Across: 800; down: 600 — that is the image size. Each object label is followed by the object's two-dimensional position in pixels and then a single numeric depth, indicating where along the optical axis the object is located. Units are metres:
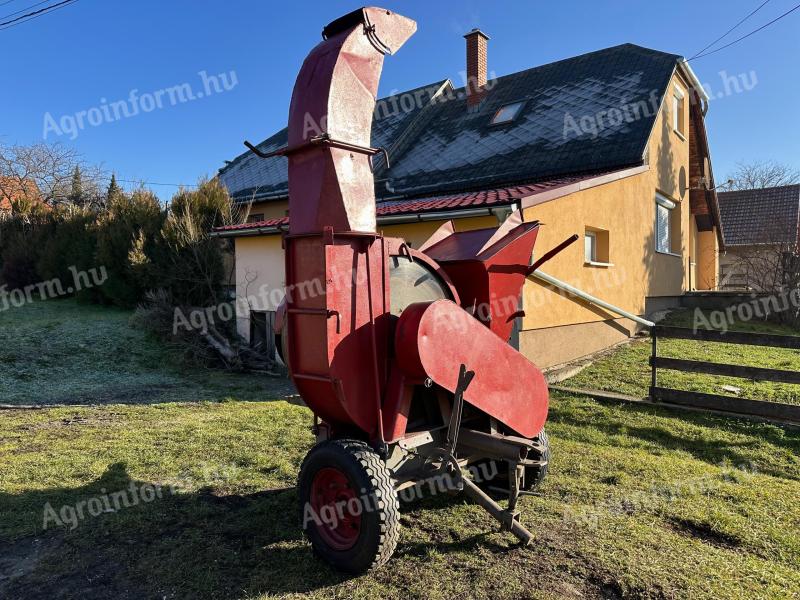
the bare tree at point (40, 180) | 28.39
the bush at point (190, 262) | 12.98
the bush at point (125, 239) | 14.45
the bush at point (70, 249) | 16.52
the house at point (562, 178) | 8.91
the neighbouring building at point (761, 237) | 14.09
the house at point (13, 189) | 27.58
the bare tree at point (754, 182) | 36.25
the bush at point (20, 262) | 18.72
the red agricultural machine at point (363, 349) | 3.31
